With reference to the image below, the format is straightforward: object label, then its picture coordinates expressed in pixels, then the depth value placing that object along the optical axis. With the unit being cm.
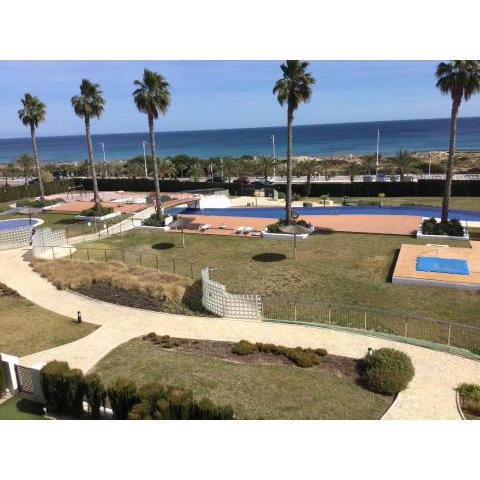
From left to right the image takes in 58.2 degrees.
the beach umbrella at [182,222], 3253
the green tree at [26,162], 6700
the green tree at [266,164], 6250
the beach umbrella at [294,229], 2792
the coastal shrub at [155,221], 4139
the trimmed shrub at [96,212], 4600
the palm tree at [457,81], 3000
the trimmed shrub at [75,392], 1338
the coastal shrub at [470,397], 1300
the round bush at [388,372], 1416
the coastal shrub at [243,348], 1725
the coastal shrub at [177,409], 1180
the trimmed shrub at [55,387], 1368
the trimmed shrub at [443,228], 3300
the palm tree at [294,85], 3253
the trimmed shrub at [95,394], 1320
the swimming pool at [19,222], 4584
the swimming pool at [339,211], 4425
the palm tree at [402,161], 5991
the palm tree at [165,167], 6778
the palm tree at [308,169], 5776
